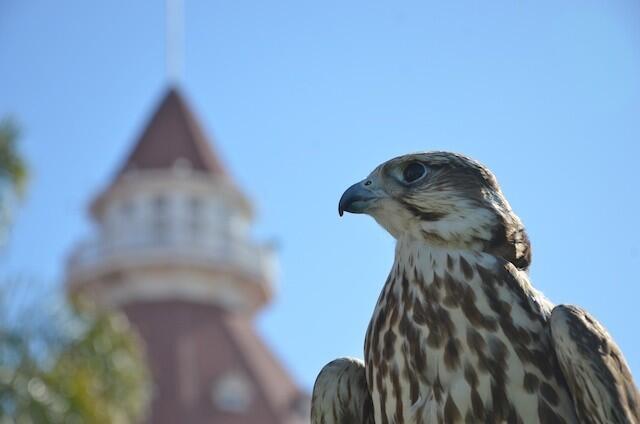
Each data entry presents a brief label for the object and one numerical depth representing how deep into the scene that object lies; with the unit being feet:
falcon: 10.27
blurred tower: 125.49
